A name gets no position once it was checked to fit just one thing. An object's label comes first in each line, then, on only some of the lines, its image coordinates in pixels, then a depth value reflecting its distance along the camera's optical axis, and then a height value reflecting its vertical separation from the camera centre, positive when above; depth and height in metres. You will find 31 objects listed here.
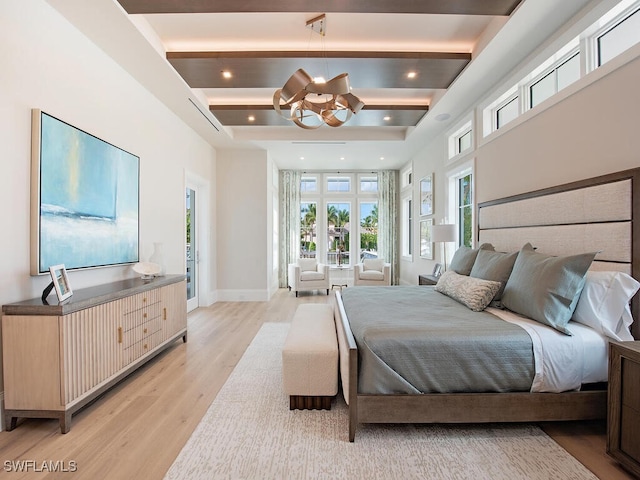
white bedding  1.85 -0.72
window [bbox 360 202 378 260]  7.98 +0.22
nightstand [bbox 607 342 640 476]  1.54 -0.85
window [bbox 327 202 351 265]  7.98 +0.24
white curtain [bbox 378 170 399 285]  7.72 +0.57
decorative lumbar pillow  2.49 -0.43
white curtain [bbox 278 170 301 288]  7.66 +0.60
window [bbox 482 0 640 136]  2.17 +1.53
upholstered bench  2.14 -0.93
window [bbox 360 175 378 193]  7.95 +1.46
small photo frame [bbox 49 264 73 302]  2.01 -0.29
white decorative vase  3.47 -0.18
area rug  1.62 -1.22
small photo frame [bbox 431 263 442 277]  4.73 -0.46
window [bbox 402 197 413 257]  6.93 +0.32
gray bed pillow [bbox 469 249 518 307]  2.61 -0.24
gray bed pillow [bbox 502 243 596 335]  2.01 -0.33
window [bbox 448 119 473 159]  4.42 +1.57
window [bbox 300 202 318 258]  7.95 +0.29
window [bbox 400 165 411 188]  7.14 +1.52
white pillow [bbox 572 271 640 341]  1.92 -0.40
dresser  1.92 -0.75
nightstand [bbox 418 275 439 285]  4.38 -0.57
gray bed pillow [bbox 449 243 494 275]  3.26 -0.21
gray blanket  1.84 -0.73
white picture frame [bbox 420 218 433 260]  5.60 +0.01
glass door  5.18 -0.22
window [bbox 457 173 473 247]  4.47 +0.46
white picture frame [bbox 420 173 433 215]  5.55 +0.86
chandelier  2.62 +1.35
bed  1.83 -0.86
